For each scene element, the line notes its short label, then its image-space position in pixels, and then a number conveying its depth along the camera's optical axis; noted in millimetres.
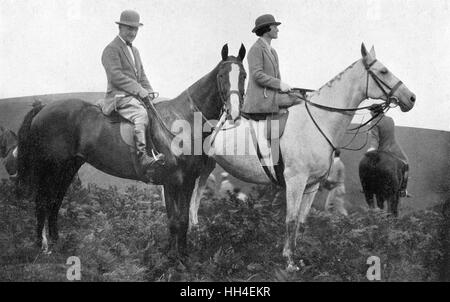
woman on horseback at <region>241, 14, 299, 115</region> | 6777
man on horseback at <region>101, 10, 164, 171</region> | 6578
